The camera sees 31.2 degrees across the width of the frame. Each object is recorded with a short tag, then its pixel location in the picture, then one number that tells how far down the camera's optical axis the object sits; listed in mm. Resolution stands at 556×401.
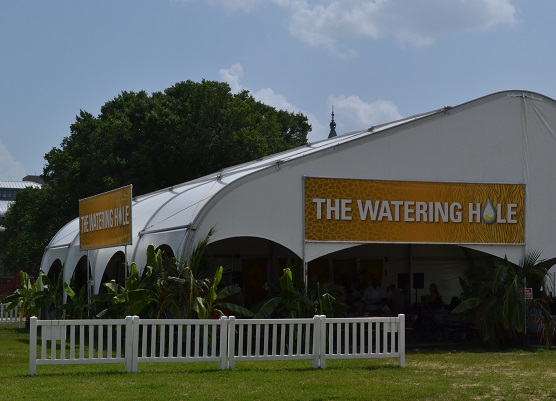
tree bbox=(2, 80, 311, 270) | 41438
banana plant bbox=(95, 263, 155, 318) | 18844
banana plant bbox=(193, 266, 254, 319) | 18500
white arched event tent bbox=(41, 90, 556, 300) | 20172
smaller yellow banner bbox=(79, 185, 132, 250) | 20875
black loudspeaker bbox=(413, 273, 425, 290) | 28595
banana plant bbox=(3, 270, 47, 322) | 27922
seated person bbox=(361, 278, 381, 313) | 25766
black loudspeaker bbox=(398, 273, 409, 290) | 28516
